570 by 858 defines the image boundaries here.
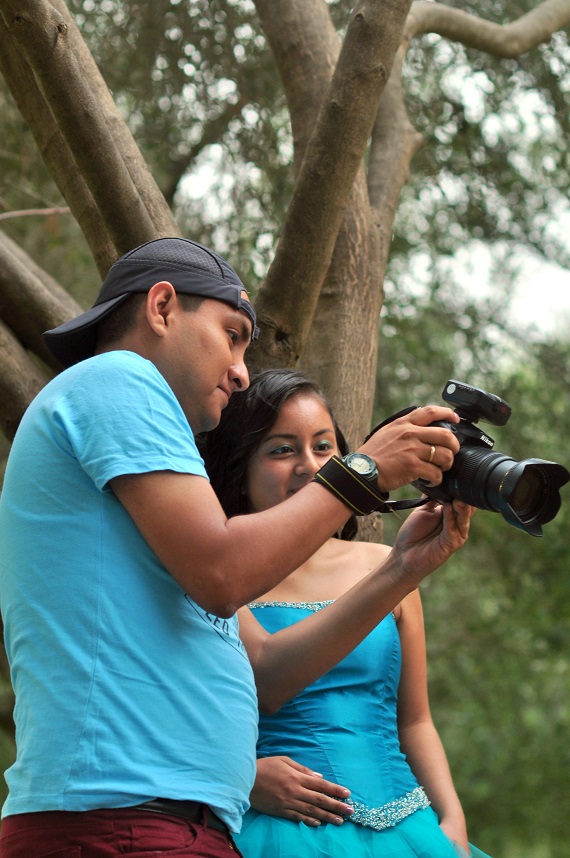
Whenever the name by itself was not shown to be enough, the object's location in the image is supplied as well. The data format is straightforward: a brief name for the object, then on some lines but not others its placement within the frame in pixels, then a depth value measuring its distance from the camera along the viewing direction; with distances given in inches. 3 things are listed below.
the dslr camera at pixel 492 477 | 107.6
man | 94.6
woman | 115.2
